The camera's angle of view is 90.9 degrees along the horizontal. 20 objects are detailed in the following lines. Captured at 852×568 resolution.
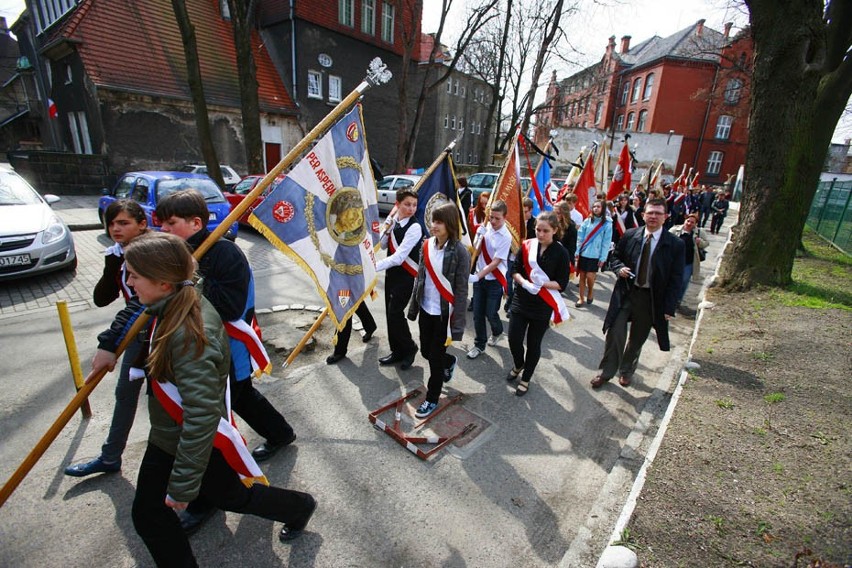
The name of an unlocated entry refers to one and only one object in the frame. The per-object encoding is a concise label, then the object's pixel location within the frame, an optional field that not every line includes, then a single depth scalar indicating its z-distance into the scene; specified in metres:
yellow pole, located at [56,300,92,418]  3.28
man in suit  4.34
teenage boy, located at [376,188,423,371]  4.39
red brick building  38.75
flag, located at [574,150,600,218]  8.56
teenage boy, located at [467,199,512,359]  5.08
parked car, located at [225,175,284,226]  11.53
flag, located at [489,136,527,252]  6.09
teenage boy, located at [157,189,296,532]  2.57
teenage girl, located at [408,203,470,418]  3.78
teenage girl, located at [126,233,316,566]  1.75
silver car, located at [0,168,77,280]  6.34
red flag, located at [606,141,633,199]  10.50
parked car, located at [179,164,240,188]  15.96
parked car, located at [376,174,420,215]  16.07
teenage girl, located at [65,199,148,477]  2.81
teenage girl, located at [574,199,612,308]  7.09
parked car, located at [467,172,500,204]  18.31
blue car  9.19
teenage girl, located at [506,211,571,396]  4.22
